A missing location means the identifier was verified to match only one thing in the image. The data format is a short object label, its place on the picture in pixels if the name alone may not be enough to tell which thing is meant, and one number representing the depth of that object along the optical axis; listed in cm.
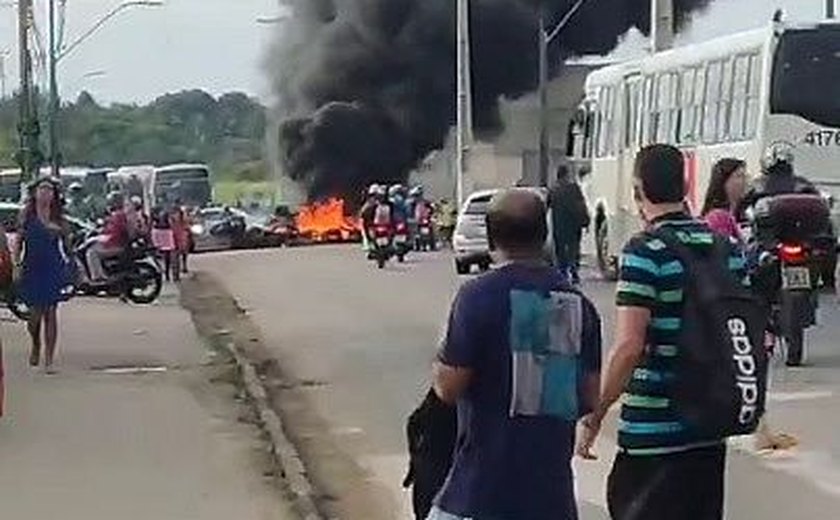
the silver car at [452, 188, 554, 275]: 3656
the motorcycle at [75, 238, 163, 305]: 3067
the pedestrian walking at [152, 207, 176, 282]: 3909
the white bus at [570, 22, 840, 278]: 2653
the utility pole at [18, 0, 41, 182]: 4775
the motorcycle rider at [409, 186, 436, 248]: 5147
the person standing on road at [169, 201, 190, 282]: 4038
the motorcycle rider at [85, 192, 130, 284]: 3055
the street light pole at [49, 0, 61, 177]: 5988
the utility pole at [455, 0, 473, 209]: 5953
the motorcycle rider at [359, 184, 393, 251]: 4369
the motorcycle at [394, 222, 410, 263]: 4481
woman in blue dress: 1816
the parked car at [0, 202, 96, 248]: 3206
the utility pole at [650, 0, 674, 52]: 4043
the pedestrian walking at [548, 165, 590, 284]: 2845
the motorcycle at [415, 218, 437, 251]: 5409
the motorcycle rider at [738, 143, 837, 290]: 1603
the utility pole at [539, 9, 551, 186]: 6259
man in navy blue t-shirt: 594
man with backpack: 646
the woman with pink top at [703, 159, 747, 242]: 1186
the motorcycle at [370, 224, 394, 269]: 4338
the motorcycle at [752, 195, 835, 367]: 1614
